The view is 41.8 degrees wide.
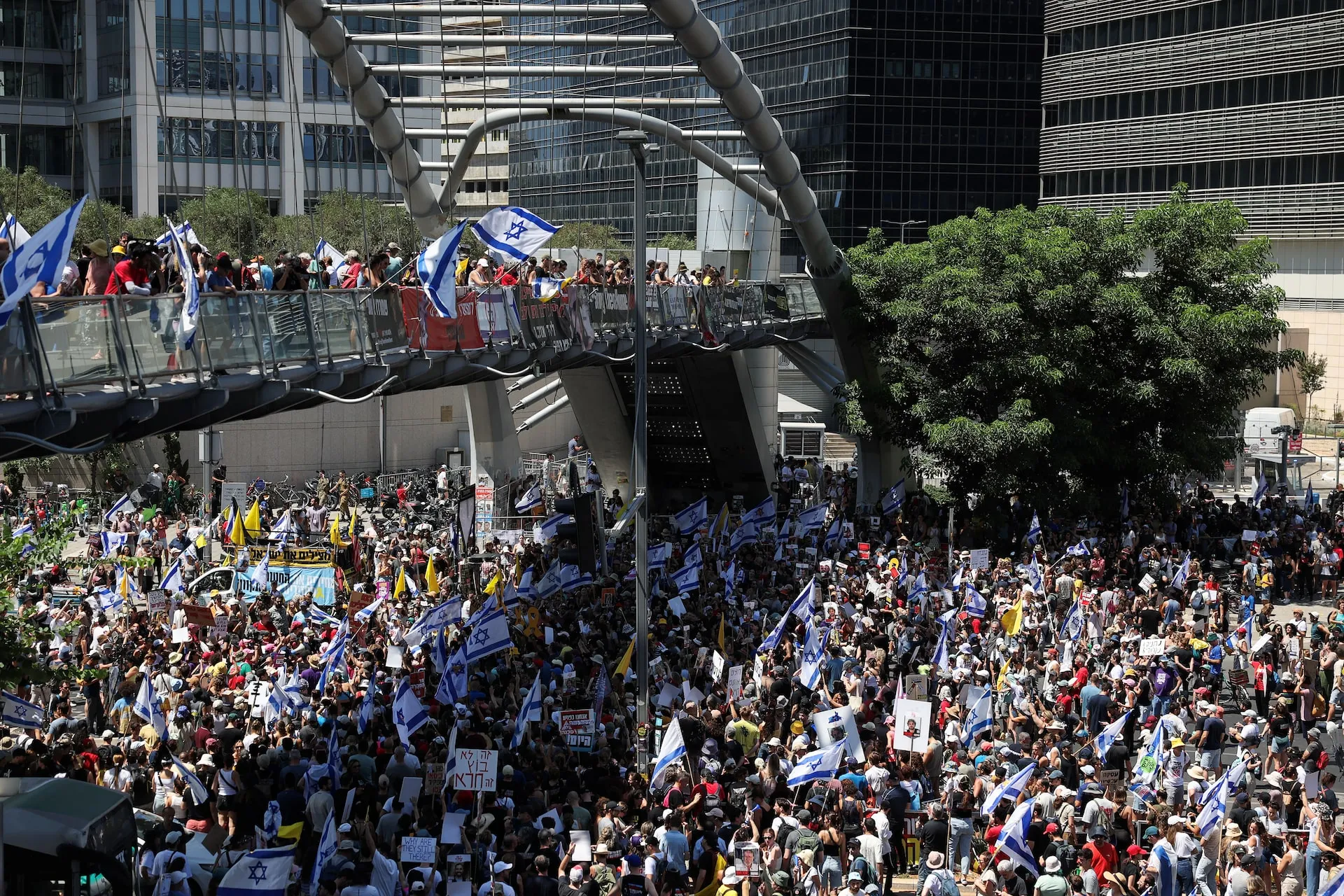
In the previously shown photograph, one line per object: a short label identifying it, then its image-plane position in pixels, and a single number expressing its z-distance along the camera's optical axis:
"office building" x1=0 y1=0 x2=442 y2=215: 65.81
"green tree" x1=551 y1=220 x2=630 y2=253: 83.69
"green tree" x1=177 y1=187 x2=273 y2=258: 59.19
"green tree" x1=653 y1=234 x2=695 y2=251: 85.60
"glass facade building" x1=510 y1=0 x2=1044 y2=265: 86.00
